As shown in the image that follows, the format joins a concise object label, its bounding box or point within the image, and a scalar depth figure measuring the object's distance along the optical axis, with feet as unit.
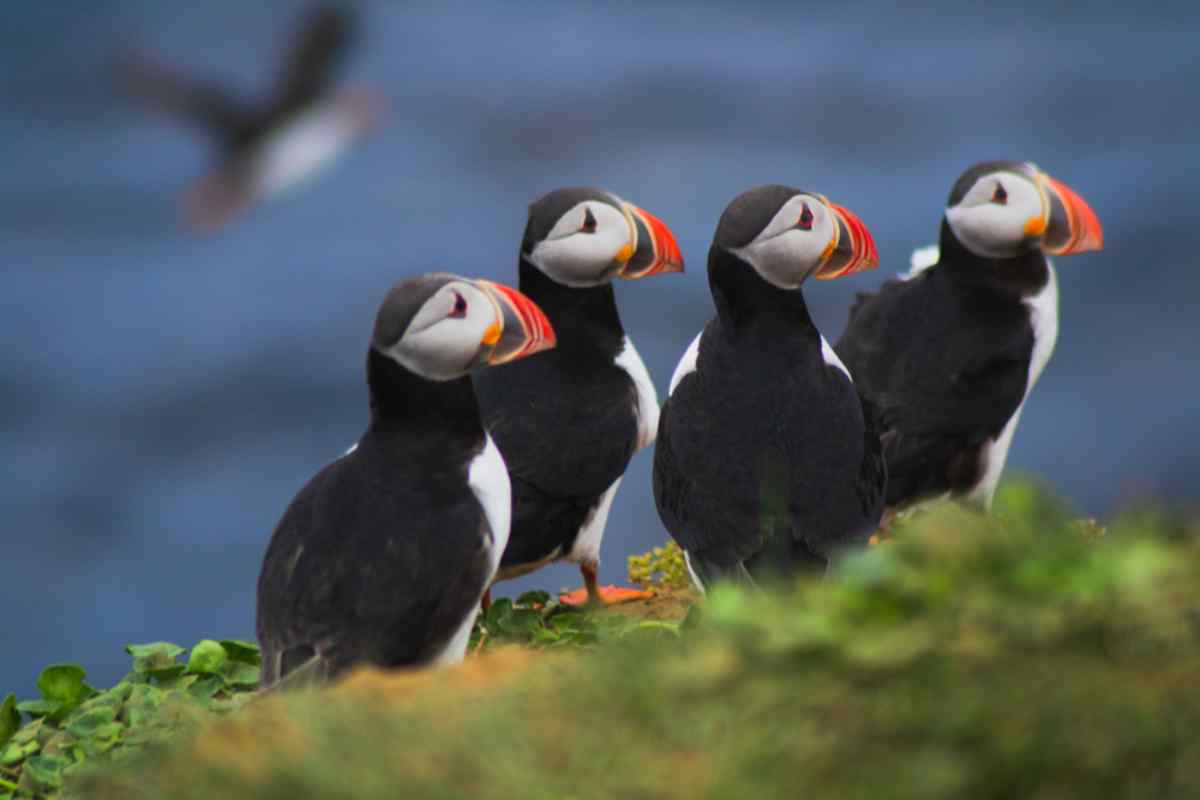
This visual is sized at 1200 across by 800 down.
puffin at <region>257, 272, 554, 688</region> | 30.60
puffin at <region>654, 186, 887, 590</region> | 34.24
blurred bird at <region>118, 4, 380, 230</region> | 60.29
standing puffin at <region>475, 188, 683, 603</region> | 40.22
